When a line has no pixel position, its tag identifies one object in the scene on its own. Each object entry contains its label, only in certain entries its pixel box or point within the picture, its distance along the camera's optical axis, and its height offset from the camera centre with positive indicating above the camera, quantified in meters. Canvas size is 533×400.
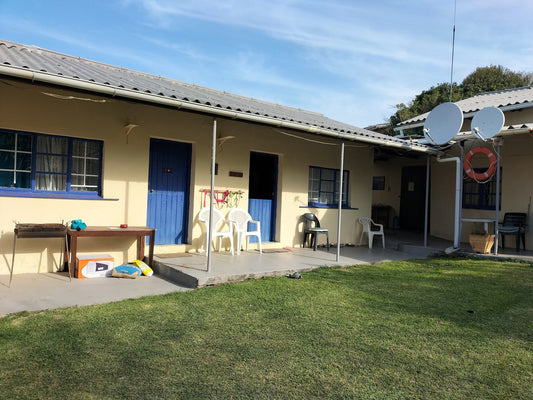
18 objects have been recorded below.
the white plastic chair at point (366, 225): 9.64 -0.56
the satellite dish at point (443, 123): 8.23 +1.80
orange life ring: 8.27 +0.92
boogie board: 5.73 -1.16
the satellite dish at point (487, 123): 7.64 +1.70
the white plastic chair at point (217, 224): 7.12 -0.52
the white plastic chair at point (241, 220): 7.48 -0.44
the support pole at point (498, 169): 8.04 +0.80
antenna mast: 11.40 +5.69
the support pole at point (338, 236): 7.10 -0.63
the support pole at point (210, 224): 5.39 -0.39
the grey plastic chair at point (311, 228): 8.59 -0.61
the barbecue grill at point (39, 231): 5.07 -0.55
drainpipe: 8.61 -0.15
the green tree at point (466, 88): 23.45 +7.42
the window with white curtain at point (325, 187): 9.20 +0.33
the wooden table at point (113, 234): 5.50 -0.61
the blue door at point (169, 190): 6.92 +0.09
